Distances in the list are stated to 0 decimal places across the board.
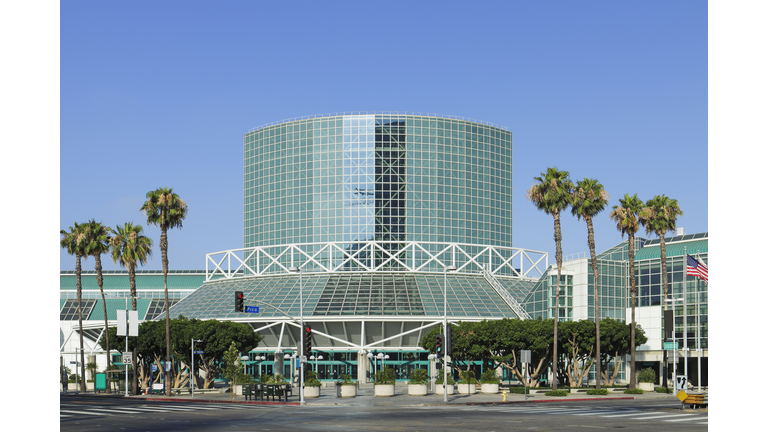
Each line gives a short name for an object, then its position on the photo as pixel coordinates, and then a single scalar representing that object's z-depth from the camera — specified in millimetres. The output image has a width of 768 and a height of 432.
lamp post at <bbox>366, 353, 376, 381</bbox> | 88938
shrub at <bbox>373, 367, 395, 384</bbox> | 60938
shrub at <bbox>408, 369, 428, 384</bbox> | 60188
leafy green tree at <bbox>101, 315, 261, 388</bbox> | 72625
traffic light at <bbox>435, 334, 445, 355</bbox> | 55188
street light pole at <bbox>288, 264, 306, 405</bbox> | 52438
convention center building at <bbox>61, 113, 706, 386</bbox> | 111875
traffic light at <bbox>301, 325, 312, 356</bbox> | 54838
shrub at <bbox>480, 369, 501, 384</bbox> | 64500
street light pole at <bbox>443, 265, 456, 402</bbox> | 52838
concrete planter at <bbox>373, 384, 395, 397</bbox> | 60125
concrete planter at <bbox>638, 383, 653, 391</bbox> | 66312
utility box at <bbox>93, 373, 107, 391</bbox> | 73312
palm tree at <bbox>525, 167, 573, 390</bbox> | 67312
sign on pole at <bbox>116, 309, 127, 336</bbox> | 66688
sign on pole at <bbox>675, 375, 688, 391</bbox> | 51219
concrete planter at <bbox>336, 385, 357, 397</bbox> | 59312
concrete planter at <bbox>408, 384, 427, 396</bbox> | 59719
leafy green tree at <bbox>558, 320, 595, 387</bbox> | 69875
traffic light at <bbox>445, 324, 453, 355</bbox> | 54312
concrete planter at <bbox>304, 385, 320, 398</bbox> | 59625
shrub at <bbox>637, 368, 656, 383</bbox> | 67625
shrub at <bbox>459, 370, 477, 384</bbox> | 63028
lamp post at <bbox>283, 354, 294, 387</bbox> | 88300
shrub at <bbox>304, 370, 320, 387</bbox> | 60022
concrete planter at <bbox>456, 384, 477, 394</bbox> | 62203
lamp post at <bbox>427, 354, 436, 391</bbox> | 76888
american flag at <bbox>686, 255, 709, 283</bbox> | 52875
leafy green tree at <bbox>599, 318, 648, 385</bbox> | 71000
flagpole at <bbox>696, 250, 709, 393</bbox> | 69812
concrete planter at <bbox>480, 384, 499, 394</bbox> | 63900
